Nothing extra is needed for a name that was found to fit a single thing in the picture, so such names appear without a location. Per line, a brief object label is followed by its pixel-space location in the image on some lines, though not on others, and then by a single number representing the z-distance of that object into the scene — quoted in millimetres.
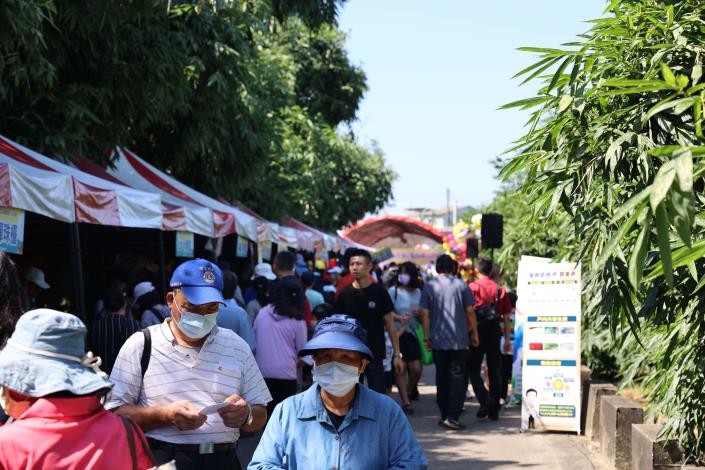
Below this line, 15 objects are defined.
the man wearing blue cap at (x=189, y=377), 4641
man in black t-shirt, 10172
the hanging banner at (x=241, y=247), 15883
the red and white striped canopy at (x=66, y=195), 7641
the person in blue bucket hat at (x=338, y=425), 3939
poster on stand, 11547
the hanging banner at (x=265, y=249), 17531
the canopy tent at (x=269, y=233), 17045
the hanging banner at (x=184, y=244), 12578
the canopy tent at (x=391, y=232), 52906
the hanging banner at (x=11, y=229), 7200
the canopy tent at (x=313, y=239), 23641
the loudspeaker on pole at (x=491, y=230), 17620
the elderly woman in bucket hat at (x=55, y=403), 3037
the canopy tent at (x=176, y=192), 14441
